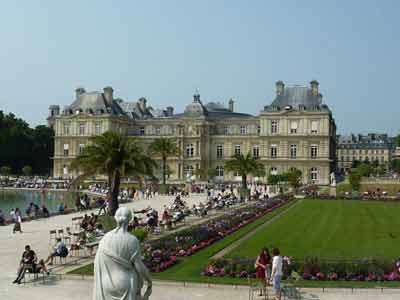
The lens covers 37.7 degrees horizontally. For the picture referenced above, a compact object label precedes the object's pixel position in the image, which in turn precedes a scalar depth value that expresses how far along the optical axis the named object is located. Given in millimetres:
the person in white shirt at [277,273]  13234
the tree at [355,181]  58469
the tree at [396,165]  102525
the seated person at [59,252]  17734
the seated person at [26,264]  15242
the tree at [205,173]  81869
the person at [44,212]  33781
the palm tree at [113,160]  23797
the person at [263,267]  13864
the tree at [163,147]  64062
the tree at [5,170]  77188
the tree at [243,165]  56219
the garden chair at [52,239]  22422
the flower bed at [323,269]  15570
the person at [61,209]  36862
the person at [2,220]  30006
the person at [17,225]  26266
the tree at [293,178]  59656
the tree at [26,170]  82188
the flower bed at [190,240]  17562
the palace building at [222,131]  80125
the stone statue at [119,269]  6520
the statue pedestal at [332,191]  54816
